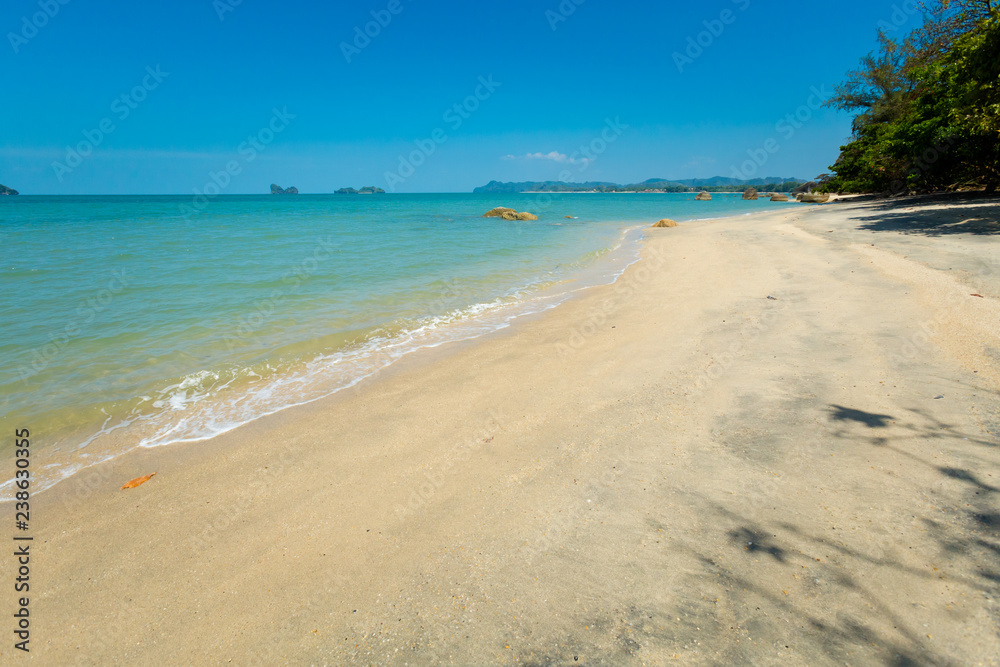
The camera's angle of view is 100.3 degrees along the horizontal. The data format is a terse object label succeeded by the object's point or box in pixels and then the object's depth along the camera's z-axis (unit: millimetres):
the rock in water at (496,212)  42225
